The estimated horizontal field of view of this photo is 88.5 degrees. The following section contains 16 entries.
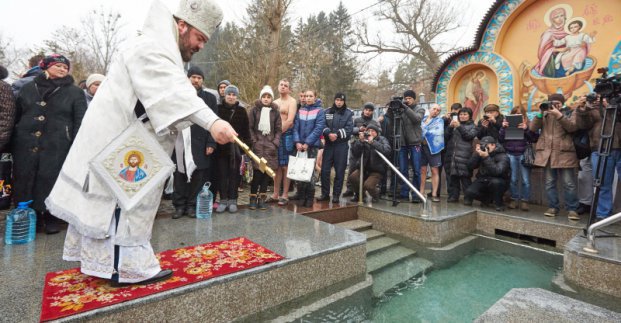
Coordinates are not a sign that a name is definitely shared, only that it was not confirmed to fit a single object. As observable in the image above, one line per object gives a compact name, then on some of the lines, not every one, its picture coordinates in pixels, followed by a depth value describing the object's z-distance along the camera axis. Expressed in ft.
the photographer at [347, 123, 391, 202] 18.38
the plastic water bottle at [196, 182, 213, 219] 13.63
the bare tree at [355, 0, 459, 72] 60.75
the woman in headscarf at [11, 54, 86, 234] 10.73
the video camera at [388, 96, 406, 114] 18.36
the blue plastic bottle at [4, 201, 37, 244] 9.71
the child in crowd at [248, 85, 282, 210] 15.99
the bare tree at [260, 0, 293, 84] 37.06
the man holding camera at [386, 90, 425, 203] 19.16
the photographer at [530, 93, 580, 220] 15.75
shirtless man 17.43
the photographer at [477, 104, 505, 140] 19.13
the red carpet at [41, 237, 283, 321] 6.07
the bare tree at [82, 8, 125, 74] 61.52
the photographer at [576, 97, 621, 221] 15.00
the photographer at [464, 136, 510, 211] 17.72
